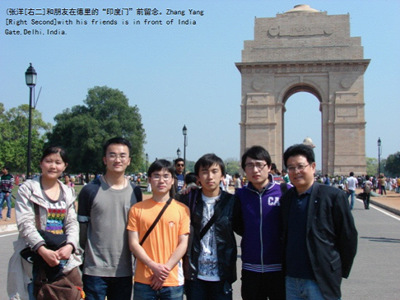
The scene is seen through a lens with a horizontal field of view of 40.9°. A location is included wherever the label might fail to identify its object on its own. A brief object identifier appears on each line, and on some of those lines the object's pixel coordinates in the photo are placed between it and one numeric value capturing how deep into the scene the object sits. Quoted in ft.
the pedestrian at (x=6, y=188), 51.37
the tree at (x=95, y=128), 174.60
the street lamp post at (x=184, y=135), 109.19
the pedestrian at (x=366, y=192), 66.38
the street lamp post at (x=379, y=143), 160.96
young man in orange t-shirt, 13.33
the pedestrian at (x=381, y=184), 110.93
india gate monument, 147.43
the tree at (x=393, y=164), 328.49
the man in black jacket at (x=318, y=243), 12.69
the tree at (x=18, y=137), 250.16
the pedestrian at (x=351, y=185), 68.87
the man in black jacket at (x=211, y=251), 13.69
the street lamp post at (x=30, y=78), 51.57
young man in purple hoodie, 13.76
